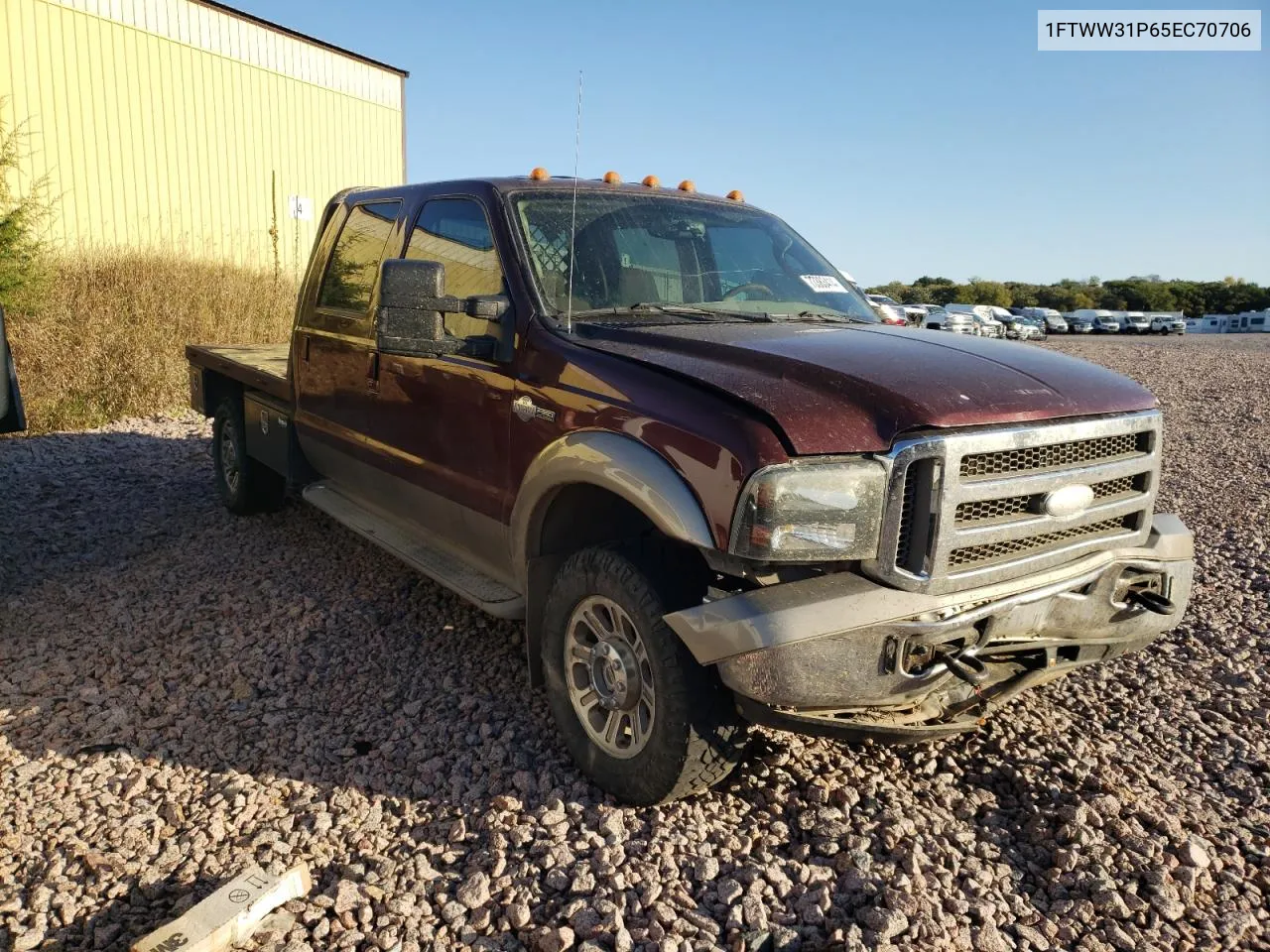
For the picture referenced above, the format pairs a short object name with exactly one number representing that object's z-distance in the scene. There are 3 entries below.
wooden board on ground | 2.26
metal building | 13.75
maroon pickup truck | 2.50
